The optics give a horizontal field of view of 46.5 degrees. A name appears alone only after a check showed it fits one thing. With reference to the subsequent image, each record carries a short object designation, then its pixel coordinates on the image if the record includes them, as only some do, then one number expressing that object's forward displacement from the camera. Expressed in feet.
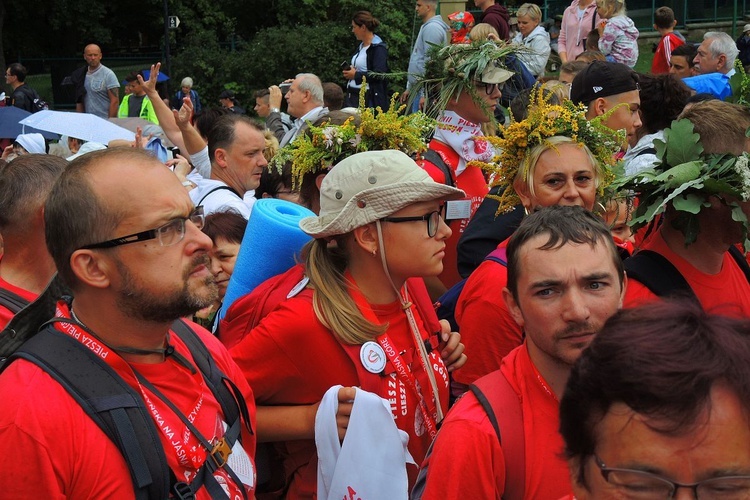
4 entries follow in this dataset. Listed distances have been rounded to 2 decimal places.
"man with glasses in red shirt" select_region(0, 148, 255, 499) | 8.40
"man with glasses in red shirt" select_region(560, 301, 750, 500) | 5.91
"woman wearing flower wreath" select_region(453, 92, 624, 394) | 14.47
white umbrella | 29.37
